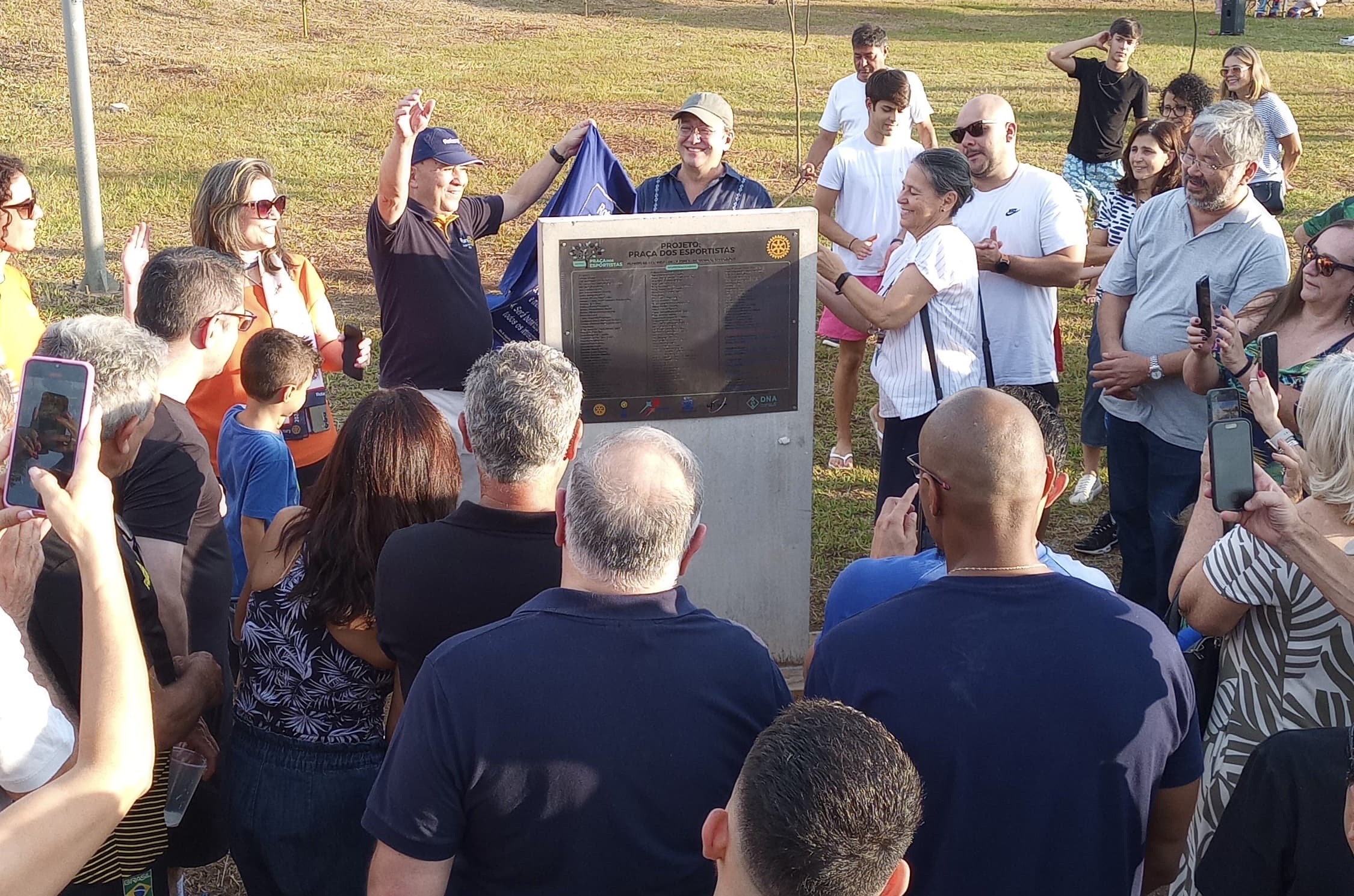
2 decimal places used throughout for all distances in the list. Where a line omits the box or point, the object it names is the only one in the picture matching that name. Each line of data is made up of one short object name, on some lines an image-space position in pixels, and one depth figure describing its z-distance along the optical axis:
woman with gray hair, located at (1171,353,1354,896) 2.79
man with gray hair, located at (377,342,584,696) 2.77
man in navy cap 5.27
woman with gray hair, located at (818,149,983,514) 4.70
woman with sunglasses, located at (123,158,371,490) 4.73
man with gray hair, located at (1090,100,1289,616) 4.66
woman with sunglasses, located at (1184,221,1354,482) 4.03
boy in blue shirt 4.04
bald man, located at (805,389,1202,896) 2.33
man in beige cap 5.93
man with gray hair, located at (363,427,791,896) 2.24
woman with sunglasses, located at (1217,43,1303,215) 8.89
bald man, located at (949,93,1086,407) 5.35
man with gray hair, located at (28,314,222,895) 2.56
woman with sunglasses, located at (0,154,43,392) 4.64
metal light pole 9.10
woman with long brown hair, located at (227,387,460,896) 3.00
